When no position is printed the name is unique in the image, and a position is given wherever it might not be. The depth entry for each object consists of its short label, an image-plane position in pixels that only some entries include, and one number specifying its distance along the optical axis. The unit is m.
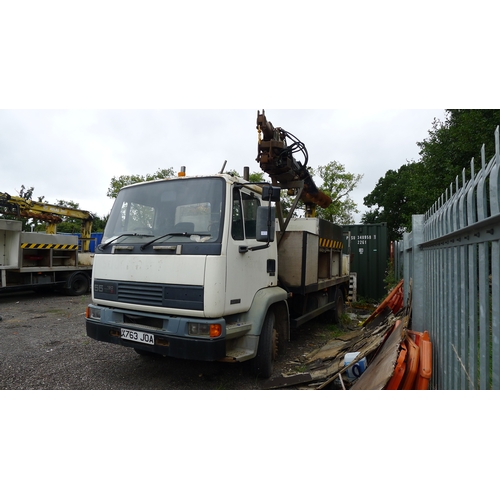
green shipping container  10.30
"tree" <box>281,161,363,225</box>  25.22
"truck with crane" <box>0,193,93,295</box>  9.10
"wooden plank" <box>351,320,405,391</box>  2.69
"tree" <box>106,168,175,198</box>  27.23
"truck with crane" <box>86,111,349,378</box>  3.29
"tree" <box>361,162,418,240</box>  30.28
